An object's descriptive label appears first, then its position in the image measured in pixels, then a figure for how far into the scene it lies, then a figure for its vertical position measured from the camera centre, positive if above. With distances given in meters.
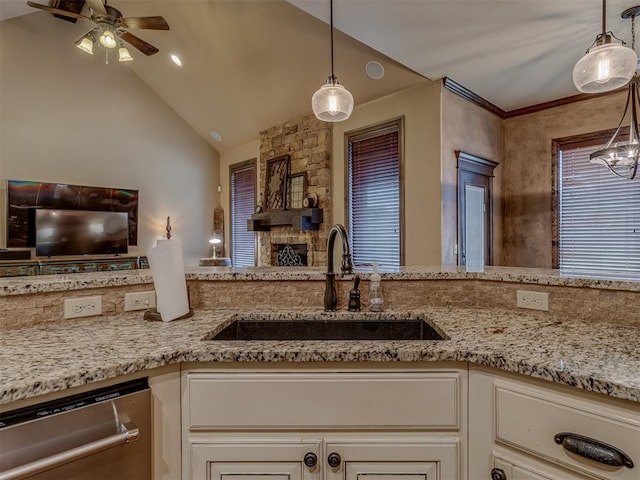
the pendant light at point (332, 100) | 2.24 +0.94
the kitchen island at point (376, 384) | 0.86 -0.37
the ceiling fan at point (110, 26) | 3.05 +1.97
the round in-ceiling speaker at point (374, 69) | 3.61 +1.82
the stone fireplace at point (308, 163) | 4.65 +1.14
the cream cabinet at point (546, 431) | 0.81 -0.46
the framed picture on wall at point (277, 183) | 5.23 +0.96
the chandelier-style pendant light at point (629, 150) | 2.42 +0.66
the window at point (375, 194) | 3.99 +0.62
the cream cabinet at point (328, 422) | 1.02 -0.50
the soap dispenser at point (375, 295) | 1.50 -0.21
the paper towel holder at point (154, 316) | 1.38 -0.27
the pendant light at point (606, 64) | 1.73 +0.91
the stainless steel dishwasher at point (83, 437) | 0.79 -0.46
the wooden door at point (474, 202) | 3.79 +0.50
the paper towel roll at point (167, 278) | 1.37 -0.12
